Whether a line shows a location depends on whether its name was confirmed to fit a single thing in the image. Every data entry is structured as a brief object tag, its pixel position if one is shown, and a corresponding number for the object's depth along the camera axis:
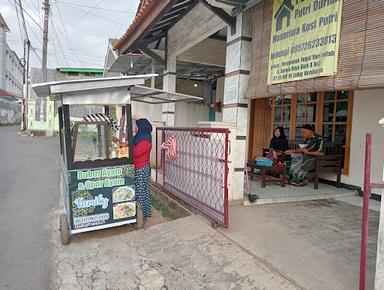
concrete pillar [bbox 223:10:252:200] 5.18
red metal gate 4.48
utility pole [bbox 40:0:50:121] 19.28
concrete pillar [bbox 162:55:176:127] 8.76
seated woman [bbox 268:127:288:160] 7.43
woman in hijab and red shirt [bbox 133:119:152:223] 5.19
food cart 4.52
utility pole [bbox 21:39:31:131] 25.05
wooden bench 6.38
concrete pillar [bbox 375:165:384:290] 2.42
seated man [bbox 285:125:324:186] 6.42
